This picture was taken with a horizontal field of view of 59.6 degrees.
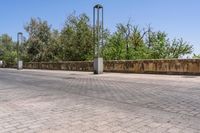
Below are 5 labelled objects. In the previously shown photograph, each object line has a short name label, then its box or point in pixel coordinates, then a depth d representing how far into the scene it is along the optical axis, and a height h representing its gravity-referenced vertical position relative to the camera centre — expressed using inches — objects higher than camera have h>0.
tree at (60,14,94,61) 1201.6 +188.5
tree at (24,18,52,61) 1511.6 +228.0
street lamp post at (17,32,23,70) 1129.2 +15.8
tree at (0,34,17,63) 2319.7 +355.6
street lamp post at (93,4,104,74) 596.2 +22.9
